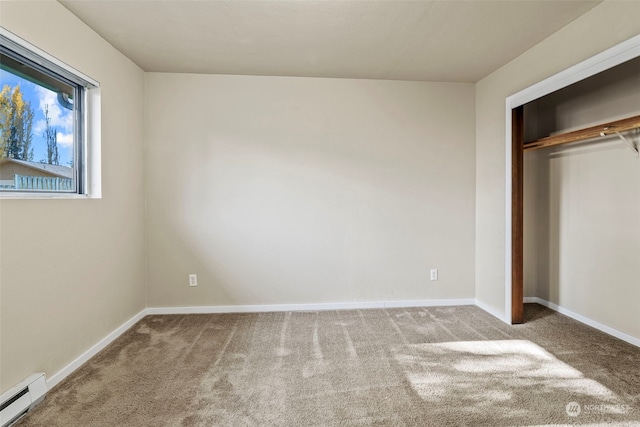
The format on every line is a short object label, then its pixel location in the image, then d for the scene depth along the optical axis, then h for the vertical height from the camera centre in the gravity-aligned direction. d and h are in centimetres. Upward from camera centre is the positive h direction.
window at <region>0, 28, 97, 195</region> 176 +58
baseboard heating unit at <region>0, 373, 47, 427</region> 160 -99
